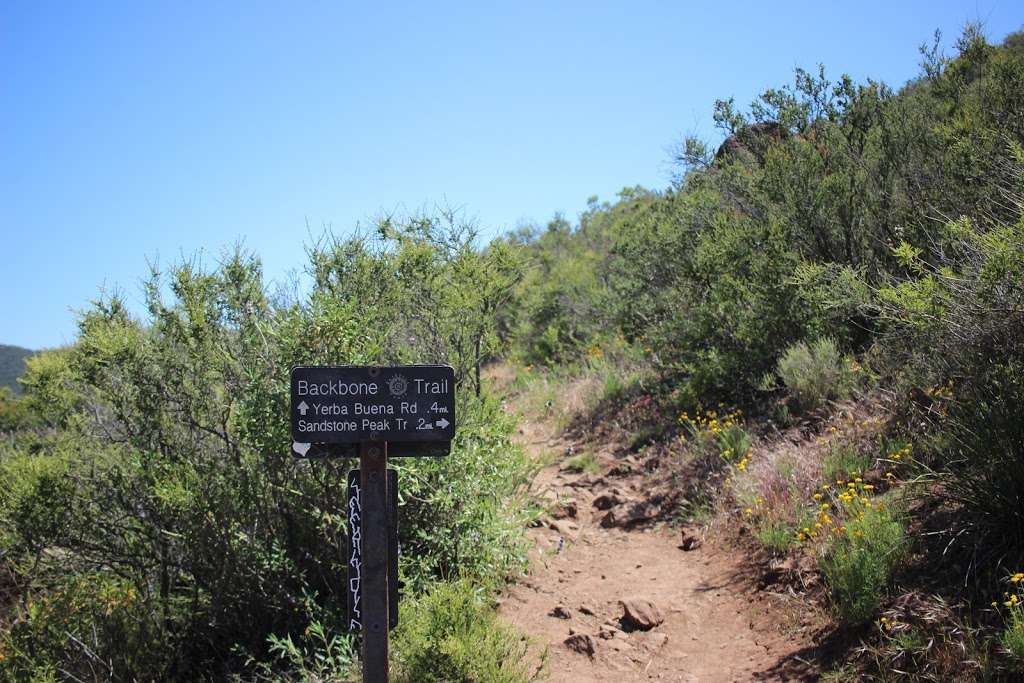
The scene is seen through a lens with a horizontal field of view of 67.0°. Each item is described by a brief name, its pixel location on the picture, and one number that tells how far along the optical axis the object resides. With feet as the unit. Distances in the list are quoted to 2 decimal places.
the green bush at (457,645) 13.07
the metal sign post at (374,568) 10.49
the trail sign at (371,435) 10.49
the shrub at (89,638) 17.07
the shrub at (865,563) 14.76
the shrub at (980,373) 14.02
